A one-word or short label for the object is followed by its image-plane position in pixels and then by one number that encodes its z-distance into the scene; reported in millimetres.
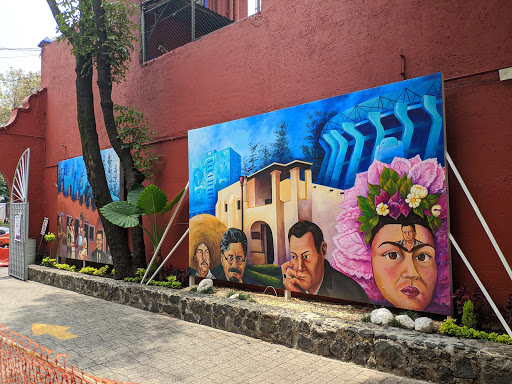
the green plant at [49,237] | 11414
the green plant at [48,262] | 10932
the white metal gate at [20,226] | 10578
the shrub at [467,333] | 3740
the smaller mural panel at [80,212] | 9133
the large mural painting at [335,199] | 4430
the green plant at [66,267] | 10016
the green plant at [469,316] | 4070
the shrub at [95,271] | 8977
